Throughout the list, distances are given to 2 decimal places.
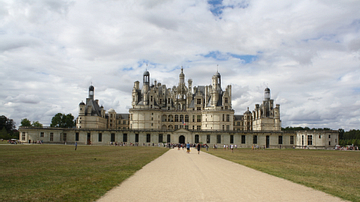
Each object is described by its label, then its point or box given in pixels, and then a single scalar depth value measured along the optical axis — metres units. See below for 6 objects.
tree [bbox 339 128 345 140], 151.02
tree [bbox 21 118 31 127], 134.90
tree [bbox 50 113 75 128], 118.88
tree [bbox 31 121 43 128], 142.12
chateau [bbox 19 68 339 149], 85.81
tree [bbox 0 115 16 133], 116.94
